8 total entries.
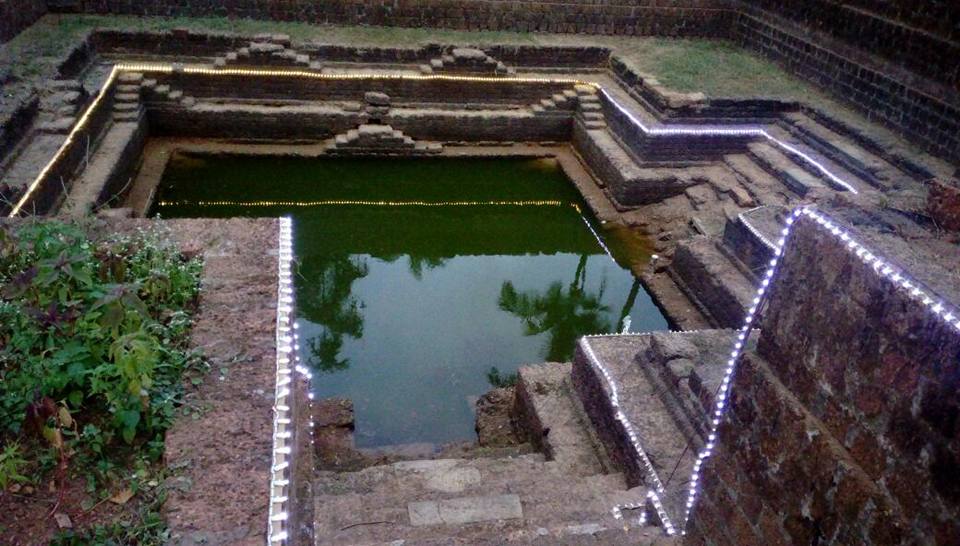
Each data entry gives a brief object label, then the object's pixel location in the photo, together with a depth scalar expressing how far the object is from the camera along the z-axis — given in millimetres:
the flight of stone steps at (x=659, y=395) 3885
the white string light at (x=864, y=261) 1807
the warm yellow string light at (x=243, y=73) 7824
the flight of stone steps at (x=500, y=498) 3373
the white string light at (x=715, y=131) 8445
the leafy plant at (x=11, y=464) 1884
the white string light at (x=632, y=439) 3540
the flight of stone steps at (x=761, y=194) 6469
